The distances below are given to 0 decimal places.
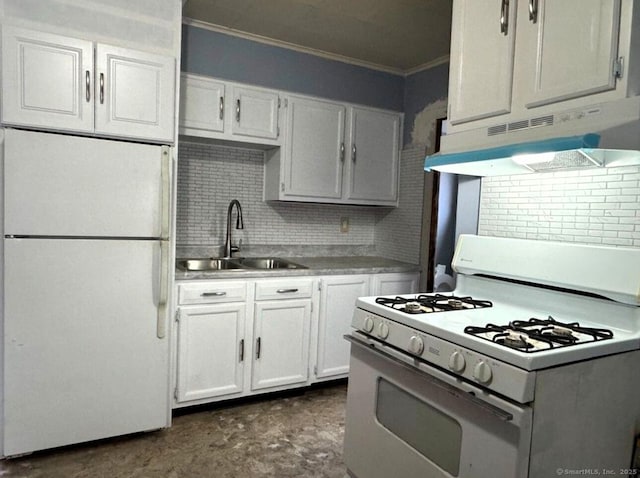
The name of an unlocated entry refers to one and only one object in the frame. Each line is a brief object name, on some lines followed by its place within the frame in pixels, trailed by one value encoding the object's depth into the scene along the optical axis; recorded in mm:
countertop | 2525
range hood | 1327
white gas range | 1202
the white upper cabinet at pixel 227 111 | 2713
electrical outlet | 3645
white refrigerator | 1992
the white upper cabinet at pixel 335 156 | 3061
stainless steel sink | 3043
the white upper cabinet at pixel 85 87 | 1944
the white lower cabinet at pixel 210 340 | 2484
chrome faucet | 3053
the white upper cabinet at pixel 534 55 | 1391
